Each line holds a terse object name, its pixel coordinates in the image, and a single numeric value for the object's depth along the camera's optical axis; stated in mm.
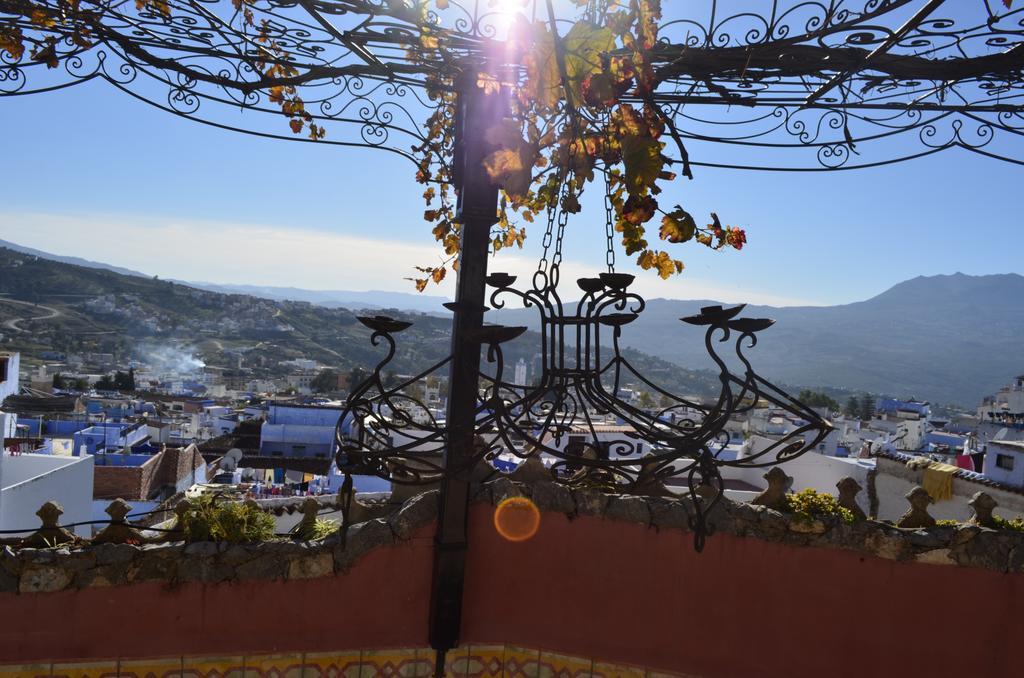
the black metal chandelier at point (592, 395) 2029
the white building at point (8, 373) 12867
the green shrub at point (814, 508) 3418
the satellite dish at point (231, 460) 21955
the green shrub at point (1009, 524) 3614
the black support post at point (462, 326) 2432
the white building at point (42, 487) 8922
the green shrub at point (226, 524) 3111
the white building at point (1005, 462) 9594
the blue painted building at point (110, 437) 20422
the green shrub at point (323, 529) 3209
